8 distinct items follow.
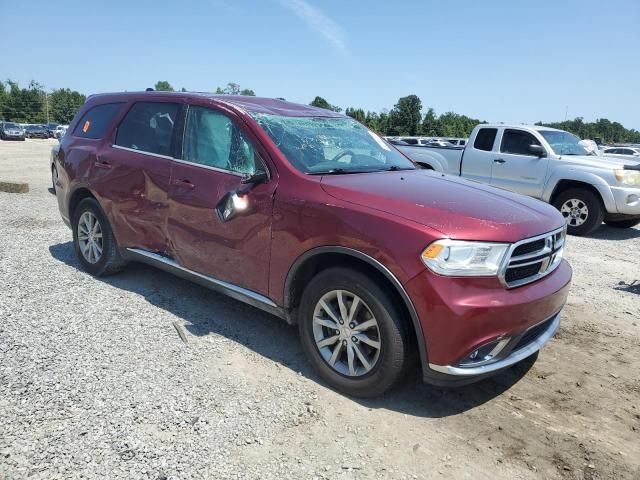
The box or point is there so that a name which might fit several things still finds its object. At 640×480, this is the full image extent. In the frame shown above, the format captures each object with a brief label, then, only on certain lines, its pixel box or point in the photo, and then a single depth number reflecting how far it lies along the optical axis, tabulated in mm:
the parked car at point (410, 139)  16089
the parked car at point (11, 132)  44375
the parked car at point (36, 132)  55219
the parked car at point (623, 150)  24706
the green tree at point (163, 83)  104538
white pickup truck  8266
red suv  2775
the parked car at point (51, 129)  58375
